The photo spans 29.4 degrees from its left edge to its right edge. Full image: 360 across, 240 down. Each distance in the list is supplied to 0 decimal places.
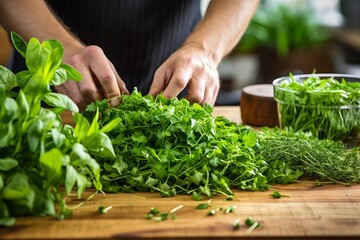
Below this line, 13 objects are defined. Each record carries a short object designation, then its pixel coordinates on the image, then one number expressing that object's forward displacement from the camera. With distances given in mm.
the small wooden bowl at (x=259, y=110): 1890
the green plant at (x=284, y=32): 4758
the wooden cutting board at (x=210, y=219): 1083
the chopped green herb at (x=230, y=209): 1187
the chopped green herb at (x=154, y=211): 1165
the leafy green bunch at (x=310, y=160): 1393
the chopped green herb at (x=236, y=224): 1111
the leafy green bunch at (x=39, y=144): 1081
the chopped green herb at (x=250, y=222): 1126
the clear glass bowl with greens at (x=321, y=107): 1648
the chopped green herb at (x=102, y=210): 1163
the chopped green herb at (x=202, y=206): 1192
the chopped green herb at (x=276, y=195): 1276
